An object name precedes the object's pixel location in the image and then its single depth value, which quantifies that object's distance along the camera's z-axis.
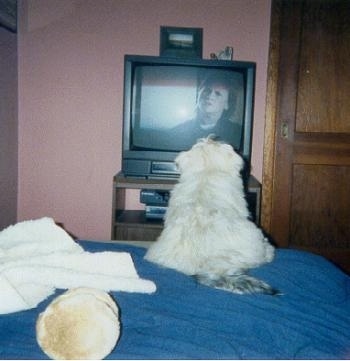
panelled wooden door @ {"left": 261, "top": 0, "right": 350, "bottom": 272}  3.49
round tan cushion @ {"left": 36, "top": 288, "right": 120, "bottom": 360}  0.96
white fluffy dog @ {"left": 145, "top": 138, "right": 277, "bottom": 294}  1.57
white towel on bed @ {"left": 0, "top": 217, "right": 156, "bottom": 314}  1.27
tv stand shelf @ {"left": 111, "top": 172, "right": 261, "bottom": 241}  3.10
